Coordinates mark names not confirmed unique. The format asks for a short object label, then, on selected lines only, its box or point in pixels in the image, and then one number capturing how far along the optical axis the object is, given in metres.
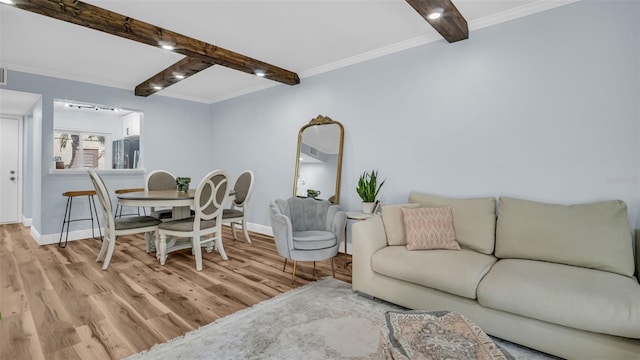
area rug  1.83
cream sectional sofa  1.64
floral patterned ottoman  1.23
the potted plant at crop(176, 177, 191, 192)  3.90
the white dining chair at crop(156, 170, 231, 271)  3.36
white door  5.96
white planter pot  3.42
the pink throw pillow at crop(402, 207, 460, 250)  2.49
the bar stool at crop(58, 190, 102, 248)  4.29
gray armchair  2.83
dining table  3.28
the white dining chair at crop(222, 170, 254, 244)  4.28
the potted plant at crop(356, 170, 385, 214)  3.43
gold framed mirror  4.01
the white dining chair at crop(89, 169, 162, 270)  3.24
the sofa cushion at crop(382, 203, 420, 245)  2.69
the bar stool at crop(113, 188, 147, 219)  4.85
